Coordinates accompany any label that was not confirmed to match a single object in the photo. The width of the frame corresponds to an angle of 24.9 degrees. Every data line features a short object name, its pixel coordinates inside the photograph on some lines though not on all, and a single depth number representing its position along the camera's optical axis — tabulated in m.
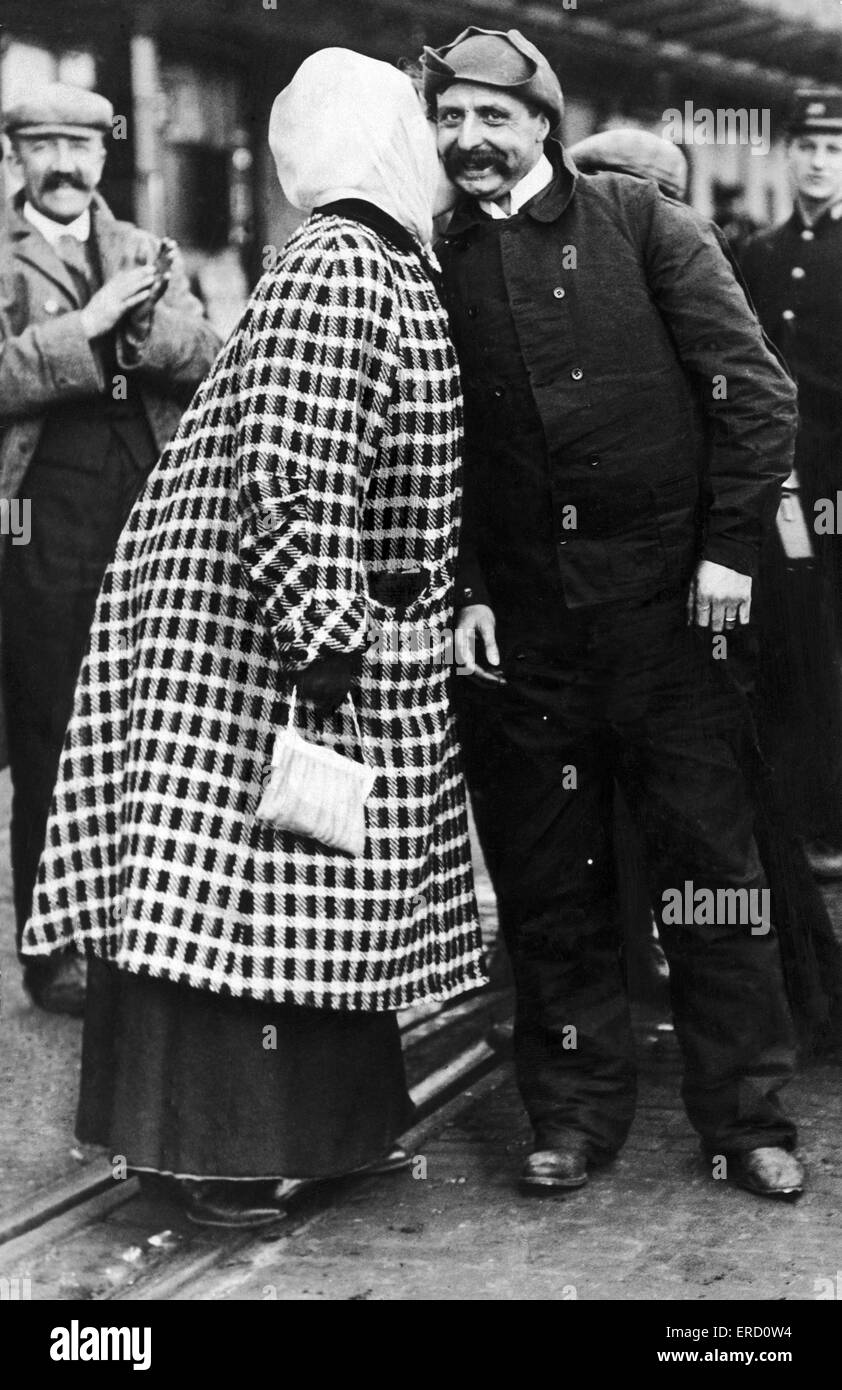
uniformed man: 4.28
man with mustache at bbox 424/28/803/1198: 3.60
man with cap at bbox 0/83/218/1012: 4.44
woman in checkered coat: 3.30
